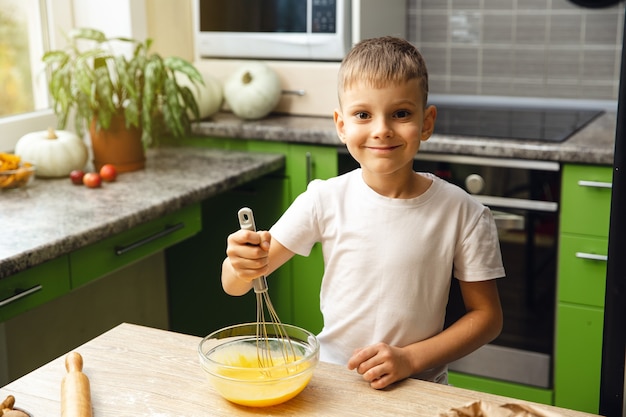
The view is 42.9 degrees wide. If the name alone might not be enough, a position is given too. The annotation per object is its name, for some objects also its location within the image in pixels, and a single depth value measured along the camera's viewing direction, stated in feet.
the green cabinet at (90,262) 5.38
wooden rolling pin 3.14
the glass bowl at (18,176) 6.88
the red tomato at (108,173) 7.38
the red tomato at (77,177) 7.28
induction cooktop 7.93
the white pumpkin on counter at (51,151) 7.36
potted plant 7.43
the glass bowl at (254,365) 3.20
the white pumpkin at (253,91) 8.95
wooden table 3.22
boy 3.87
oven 7.60
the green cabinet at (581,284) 7.35
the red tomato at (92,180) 7.16
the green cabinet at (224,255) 8.59
